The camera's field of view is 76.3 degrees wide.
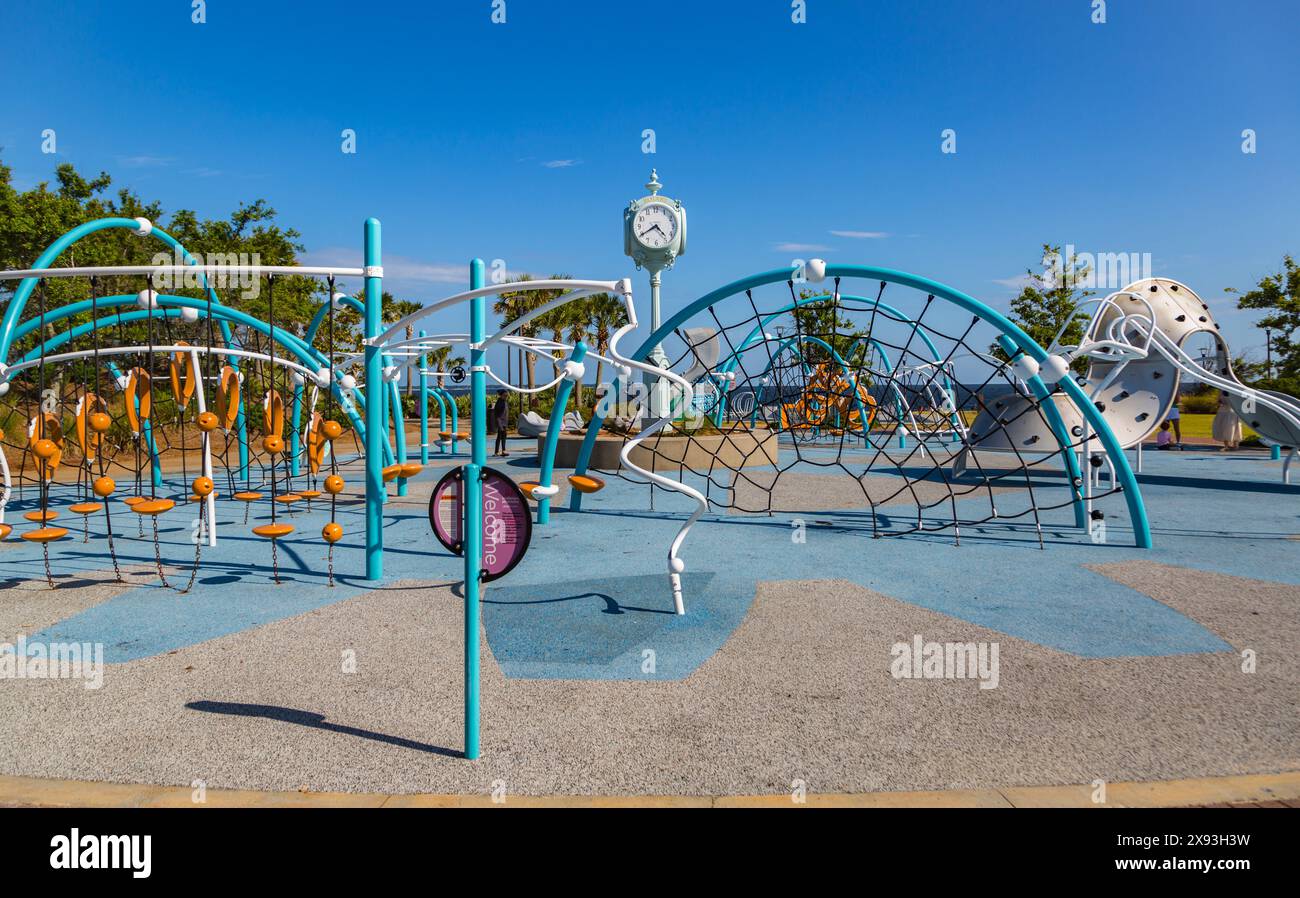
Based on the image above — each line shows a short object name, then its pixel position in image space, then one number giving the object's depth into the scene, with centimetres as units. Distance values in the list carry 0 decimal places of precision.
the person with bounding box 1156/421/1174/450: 2352
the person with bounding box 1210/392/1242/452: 2183
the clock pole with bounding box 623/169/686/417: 1997
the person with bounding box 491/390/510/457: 2156
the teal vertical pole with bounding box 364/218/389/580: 782
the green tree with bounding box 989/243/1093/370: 3203
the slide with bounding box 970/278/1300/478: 1335
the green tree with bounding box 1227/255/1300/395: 2442
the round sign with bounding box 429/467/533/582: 462
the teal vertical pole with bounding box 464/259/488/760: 424
